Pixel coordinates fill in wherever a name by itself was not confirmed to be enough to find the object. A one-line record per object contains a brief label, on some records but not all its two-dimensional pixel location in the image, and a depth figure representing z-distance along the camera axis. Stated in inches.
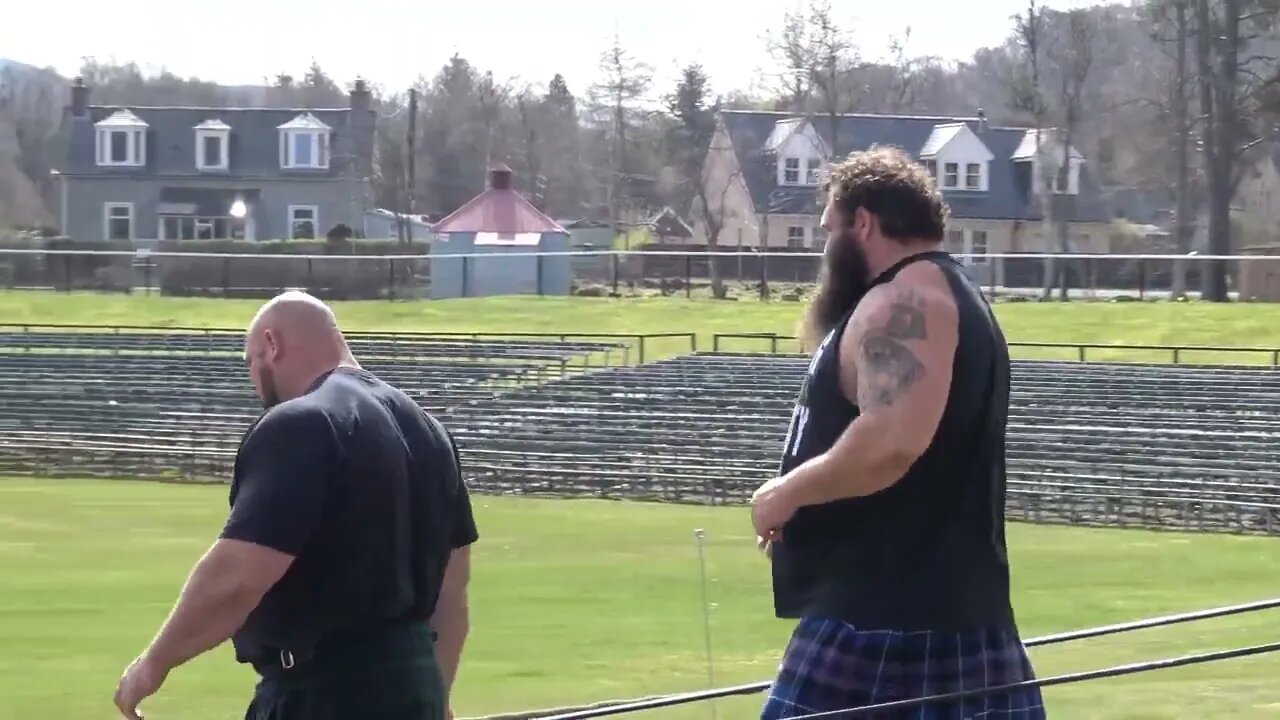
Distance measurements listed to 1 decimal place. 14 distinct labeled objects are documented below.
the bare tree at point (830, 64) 2780.5
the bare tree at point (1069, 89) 2751.0
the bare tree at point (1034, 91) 2790.4
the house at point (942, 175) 2883.9
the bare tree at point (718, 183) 3029.0
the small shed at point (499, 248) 2461.9
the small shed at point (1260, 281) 2160.4
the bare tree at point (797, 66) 2790.4
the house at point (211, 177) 2915.8
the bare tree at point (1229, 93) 2380.7
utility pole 2928.2
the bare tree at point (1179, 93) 2532.0
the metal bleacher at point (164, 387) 1250.6
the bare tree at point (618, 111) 3221.0
